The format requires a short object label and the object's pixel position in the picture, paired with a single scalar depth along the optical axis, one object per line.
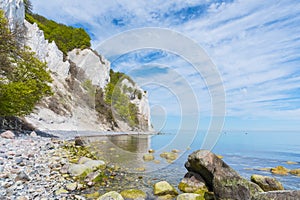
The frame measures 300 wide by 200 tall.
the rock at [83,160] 13.90
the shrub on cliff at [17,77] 17.09
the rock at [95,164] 12.66
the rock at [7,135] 17.30
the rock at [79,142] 22.52
